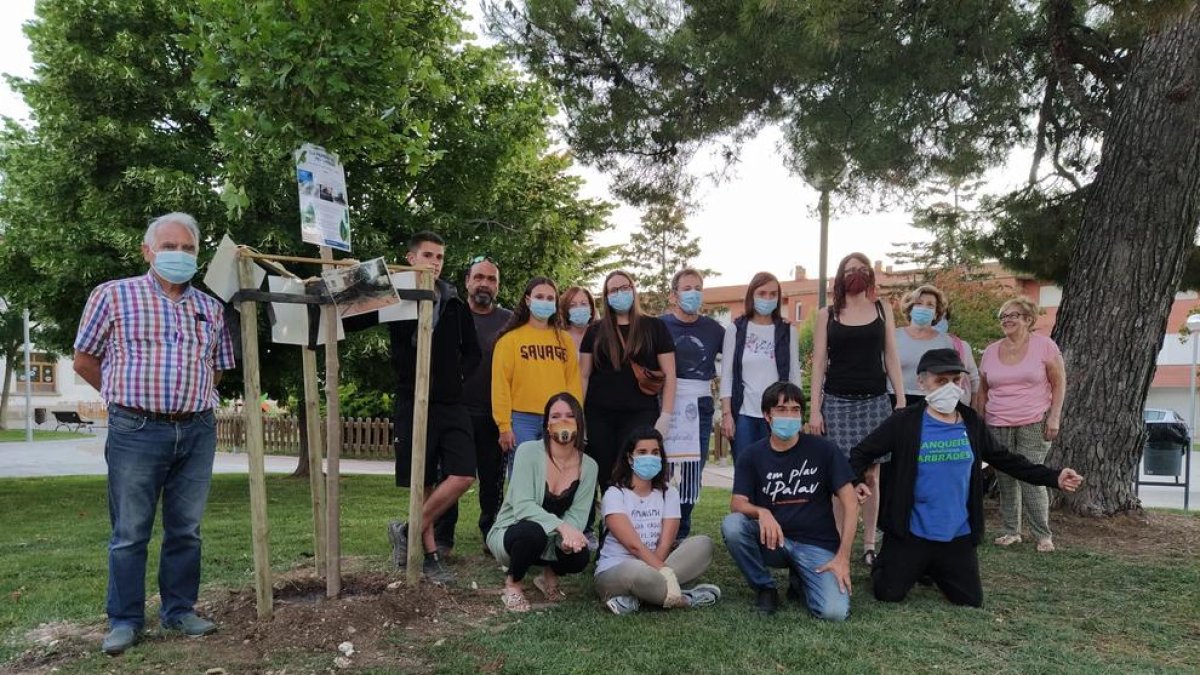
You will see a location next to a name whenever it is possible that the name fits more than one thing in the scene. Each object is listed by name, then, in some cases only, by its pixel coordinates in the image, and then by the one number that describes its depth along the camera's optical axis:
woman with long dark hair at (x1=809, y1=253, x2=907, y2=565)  5.25
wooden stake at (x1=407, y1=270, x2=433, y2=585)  4.31
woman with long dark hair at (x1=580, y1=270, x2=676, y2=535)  5.18
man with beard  5.59
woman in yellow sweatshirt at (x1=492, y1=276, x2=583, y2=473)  5.14
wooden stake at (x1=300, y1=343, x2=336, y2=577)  4.20
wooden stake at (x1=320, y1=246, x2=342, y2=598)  4.21
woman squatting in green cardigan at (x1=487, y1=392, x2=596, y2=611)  4.36
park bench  39.25
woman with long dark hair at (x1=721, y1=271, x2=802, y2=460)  5.33
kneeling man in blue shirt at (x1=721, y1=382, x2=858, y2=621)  4.36
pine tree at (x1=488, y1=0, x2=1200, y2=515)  6.61
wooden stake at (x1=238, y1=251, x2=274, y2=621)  3.88
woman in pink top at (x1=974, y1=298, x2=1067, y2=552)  5.88
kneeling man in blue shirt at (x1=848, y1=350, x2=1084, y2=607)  4.58
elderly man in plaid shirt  3.72
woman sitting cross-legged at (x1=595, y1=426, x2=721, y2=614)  4.28
